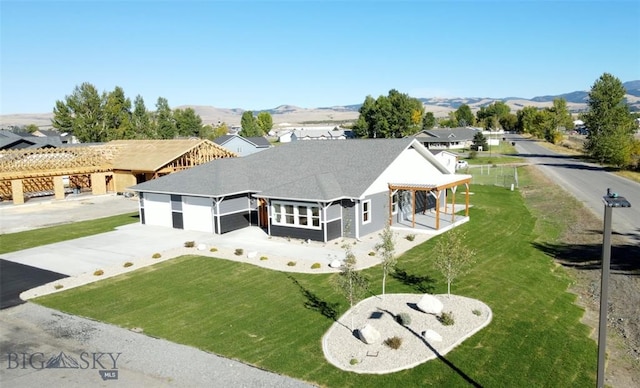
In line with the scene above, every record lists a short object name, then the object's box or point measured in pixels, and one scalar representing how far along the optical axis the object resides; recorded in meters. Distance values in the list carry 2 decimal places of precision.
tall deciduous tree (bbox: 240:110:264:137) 123.38
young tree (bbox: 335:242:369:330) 16.25
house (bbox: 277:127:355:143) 140.19
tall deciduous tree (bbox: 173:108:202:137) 112.81
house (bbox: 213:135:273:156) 81.88
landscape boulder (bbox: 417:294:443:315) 17.30
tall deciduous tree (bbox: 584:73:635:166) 71.56
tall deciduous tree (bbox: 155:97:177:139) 103.62
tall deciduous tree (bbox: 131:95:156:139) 93.44
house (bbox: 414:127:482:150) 108.38
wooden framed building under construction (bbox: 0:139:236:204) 47.22
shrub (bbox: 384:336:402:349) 14.88
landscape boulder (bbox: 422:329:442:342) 15.27
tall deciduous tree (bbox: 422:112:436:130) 153.38
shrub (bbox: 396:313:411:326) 16.47
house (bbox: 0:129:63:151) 59.44
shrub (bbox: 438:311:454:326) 16.47
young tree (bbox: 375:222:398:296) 18.23
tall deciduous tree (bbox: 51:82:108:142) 80.59
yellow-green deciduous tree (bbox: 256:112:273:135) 158.50
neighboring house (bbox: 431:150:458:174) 53.02
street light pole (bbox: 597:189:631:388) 9.98
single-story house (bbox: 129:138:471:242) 28.73
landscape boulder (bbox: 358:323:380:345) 15.22
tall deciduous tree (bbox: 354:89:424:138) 117.06
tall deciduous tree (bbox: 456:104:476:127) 177.12
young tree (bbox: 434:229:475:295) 18.02
